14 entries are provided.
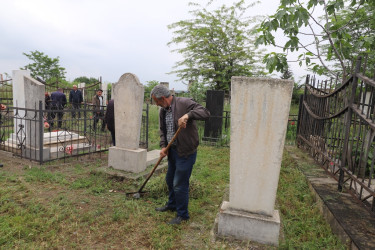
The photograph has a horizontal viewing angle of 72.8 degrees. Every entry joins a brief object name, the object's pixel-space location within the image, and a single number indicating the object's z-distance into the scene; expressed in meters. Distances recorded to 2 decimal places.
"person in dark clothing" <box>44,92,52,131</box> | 10.67
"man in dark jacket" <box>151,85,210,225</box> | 3.06
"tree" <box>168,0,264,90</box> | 15.89
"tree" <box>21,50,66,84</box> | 29.43
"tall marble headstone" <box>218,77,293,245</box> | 2.51
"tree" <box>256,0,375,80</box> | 3.52
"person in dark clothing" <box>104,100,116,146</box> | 6.11
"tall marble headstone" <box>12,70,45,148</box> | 5.71
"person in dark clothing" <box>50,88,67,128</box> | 10.40
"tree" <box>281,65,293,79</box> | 27.00
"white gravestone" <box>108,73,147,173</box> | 4.91
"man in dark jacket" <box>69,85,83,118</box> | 11.59
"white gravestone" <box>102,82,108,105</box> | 14.11
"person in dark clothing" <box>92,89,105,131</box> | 10.14
